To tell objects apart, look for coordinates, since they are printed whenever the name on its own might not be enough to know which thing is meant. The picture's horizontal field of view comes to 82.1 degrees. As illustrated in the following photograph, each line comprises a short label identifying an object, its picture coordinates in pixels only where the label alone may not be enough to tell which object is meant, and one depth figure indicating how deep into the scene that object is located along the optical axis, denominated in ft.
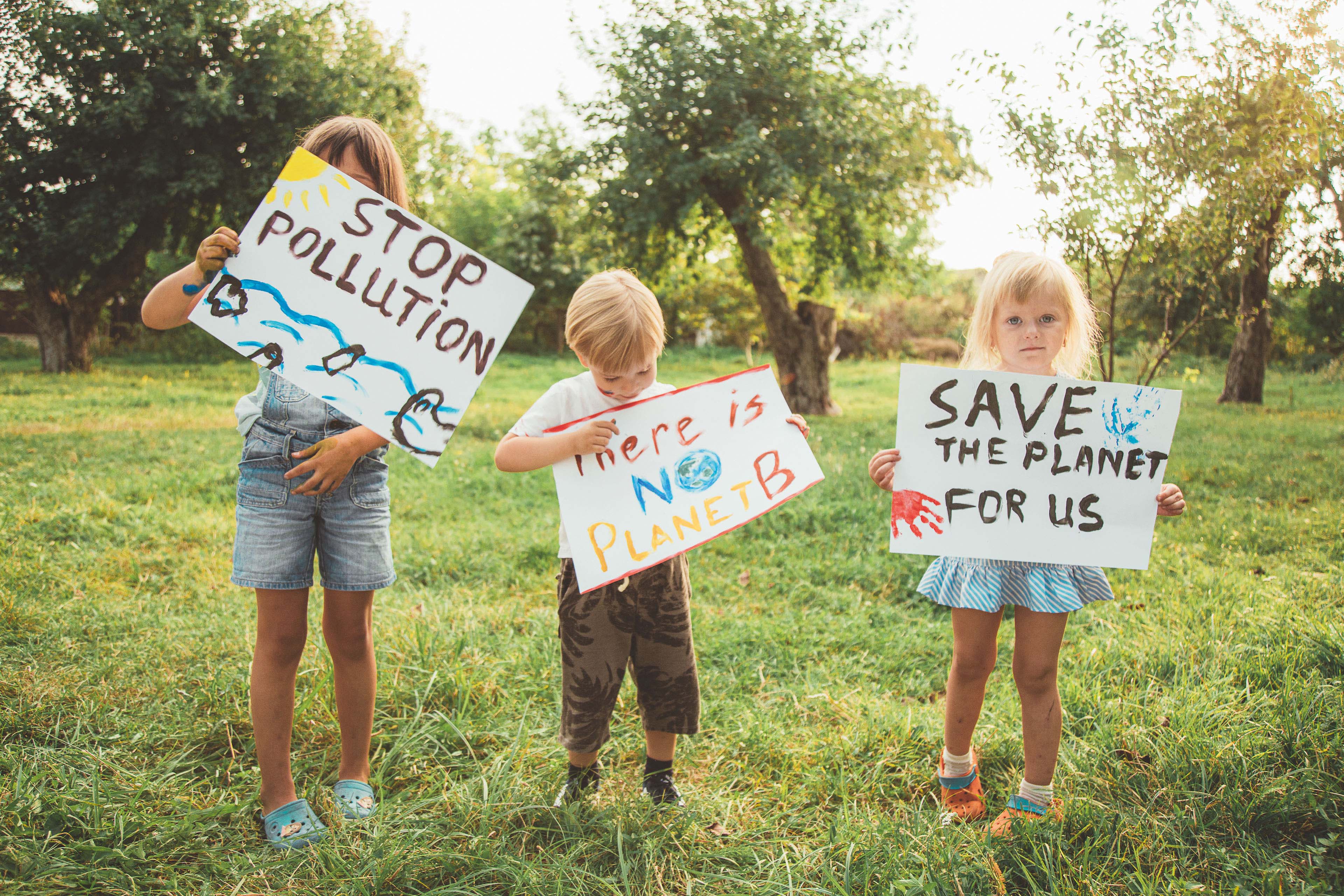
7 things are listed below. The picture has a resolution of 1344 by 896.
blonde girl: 6.82
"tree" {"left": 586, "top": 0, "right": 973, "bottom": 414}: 29.53
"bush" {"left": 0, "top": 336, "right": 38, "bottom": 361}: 51.75
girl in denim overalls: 6.31
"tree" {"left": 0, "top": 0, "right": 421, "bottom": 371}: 37.70
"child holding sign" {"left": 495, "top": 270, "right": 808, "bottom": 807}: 6.42
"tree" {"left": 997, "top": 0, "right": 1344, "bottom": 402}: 14.44
